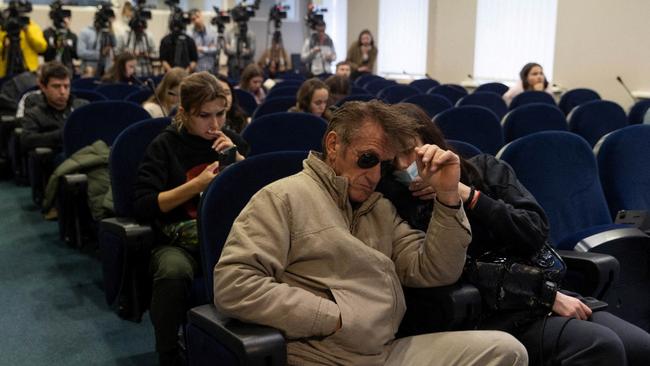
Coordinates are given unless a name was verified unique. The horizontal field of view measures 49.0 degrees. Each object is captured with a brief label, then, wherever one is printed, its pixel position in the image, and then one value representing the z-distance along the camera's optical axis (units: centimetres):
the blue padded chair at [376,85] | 773
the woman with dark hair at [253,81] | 601
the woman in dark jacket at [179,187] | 224
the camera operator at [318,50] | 986
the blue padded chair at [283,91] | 580
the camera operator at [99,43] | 895
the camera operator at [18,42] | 736
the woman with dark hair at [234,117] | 385
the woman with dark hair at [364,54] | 966
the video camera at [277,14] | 1026
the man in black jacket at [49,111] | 430
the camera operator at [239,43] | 975
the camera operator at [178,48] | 803
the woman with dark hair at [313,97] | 415
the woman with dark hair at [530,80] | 664
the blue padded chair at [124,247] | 237
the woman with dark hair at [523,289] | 179
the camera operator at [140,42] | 862
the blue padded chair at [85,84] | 670
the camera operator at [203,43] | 996
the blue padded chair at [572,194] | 237
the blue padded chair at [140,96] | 495
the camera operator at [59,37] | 838
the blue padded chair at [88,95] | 509
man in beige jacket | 154
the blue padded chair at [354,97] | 459
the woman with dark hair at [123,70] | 626
